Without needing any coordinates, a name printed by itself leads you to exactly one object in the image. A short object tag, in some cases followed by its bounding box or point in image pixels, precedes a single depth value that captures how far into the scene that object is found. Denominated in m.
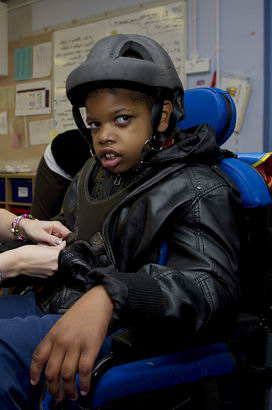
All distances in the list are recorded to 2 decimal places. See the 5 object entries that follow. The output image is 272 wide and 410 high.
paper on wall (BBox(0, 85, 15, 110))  4.62
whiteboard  3.43
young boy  0.75
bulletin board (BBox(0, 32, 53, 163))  4.39
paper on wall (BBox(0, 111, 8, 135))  4.71
